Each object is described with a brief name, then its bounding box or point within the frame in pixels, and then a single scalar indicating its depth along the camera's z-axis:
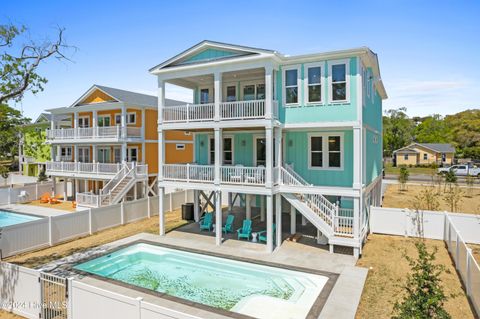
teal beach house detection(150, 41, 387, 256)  13.28
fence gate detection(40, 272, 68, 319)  7.99
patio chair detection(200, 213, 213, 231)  16.88
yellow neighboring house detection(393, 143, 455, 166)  59.03
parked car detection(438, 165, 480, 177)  43.25
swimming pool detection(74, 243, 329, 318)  9.11
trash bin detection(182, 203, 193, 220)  19.01
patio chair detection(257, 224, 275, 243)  14.71
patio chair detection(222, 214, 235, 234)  16.20
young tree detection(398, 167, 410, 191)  29.03
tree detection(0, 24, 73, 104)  11.16
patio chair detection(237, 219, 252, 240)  15.17
